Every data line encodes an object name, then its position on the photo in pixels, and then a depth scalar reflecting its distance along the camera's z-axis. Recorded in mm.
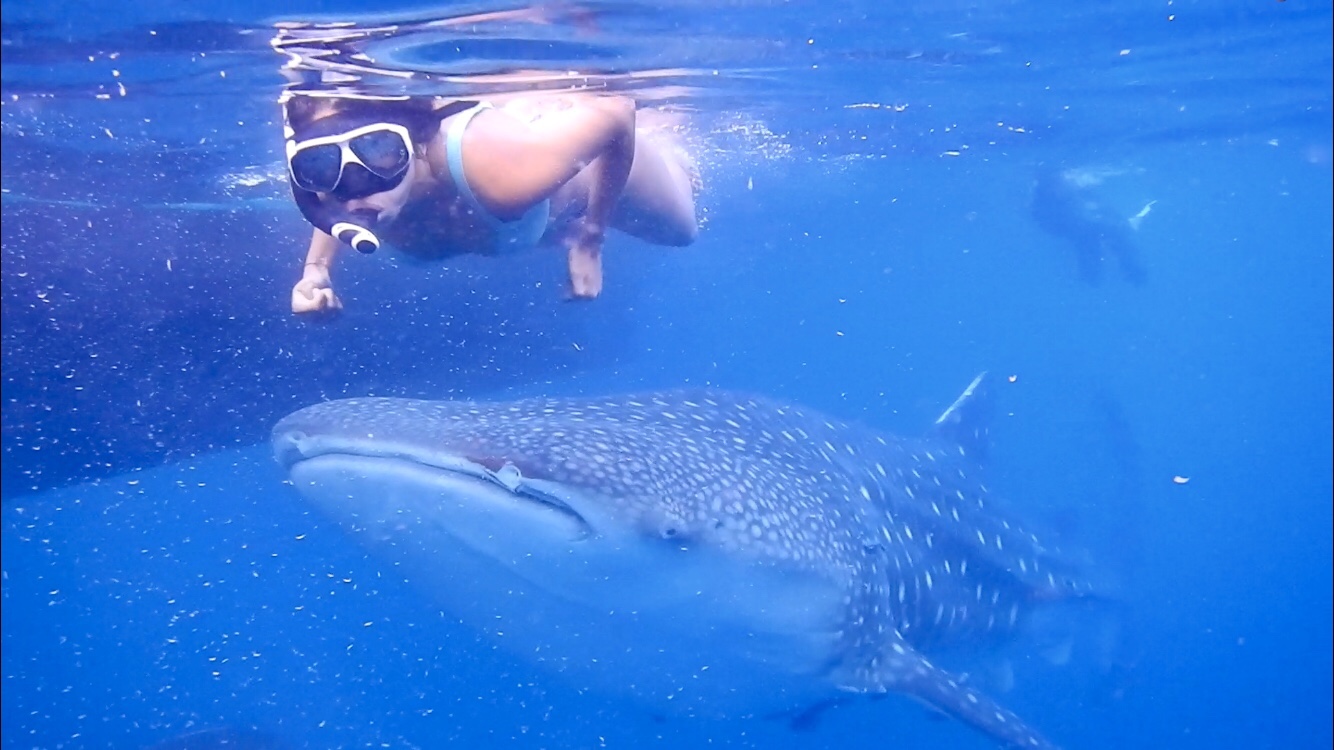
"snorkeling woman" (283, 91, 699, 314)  4844
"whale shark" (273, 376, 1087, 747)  4008
